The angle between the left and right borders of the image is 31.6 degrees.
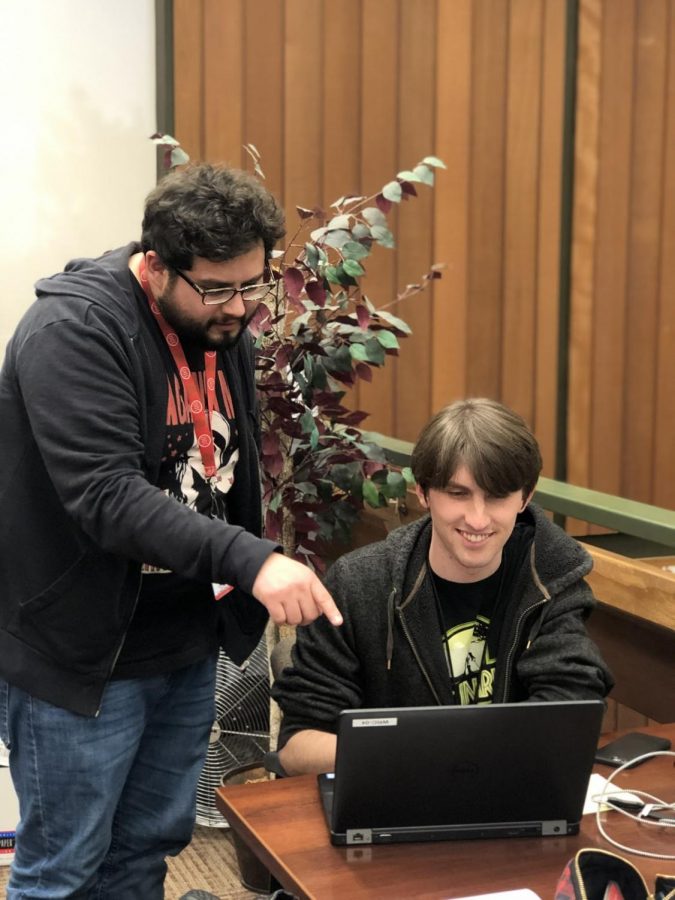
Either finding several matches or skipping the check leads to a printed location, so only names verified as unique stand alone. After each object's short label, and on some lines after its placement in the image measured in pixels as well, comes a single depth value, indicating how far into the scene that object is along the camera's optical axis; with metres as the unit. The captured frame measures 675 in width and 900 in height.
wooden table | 1.36
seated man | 1.80
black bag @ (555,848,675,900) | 1.22
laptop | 1.40
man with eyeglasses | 1.57
